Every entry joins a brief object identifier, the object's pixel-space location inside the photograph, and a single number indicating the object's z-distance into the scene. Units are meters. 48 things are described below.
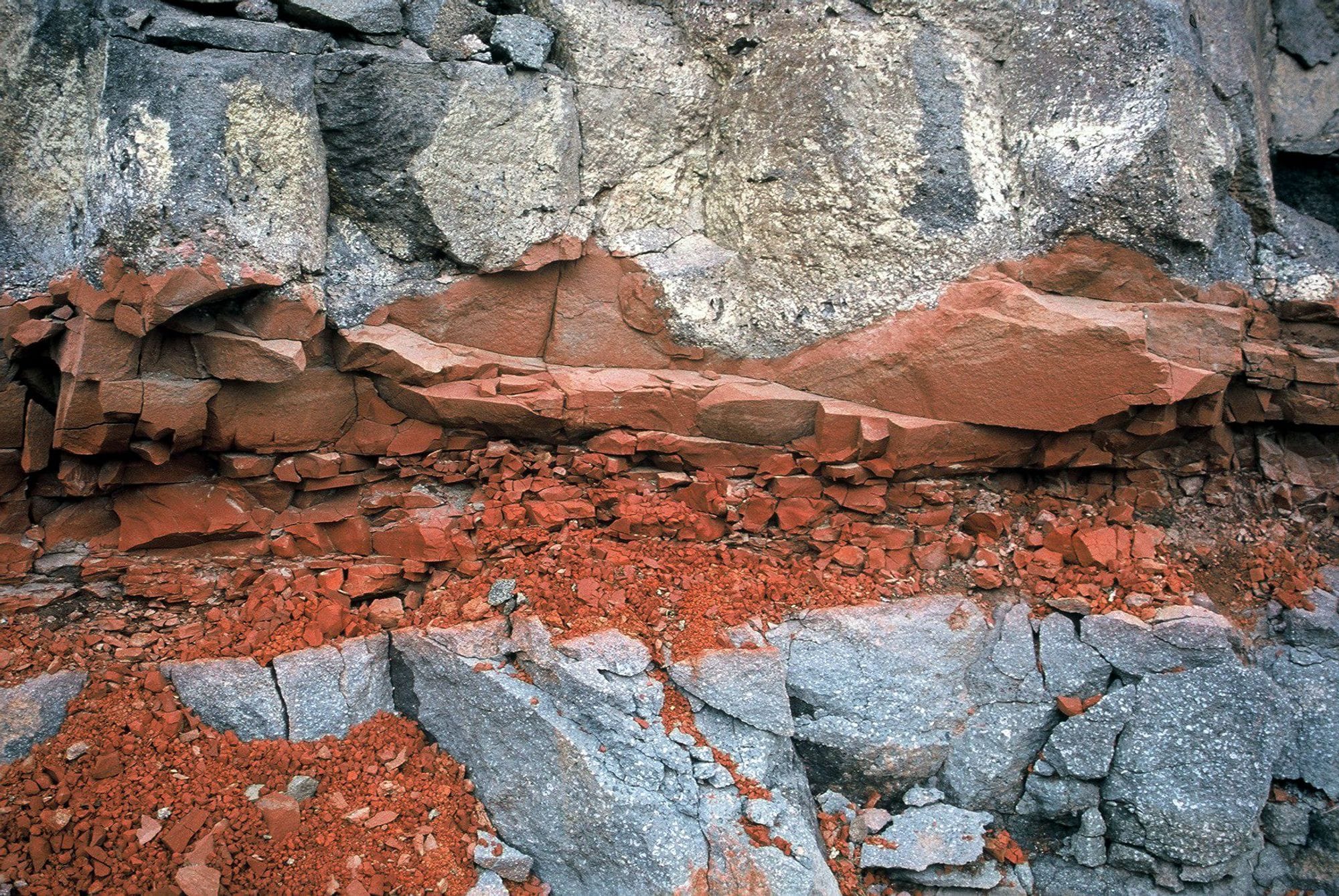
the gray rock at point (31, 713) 4.21
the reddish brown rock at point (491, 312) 4.77
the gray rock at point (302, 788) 4.30
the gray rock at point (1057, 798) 4.68
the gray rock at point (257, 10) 4.38
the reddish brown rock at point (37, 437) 4.30
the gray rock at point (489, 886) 4.20
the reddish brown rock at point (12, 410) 4.25
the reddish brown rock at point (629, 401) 4.79
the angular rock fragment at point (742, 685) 4.50
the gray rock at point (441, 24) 4.64
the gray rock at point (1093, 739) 4.65
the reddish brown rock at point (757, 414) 4.83
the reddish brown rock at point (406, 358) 4.57
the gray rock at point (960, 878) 4.55
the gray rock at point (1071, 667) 4.79
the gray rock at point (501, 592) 4.71
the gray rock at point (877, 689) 4.66
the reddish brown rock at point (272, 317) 4.38
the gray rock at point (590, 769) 4.15
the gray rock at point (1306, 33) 5.44
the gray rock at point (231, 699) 4.42
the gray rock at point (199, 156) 4.14
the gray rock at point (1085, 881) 4.67
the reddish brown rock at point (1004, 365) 4.54
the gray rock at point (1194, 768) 4.56
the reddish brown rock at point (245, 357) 4.31
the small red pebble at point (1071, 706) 4.73
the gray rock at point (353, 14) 4.42
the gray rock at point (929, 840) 4.54
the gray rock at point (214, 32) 4.18
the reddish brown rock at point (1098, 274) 4.79
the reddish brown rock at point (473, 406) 4.65
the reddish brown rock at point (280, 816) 4.17
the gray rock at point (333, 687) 4.48
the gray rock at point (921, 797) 4.70
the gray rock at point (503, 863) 4.28
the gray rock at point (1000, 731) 4.74
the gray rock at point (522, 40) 4.68
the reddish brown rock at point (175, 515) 4.52
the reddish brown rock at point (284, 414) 4.46
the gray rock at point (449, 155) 4.50
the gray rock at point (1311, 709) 4.84
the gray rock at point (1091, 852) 4.66
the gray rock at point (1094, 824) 4.64
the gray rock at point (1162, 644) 4.73
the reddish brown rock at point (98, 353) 4.11
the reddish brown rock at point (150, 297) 4.09
